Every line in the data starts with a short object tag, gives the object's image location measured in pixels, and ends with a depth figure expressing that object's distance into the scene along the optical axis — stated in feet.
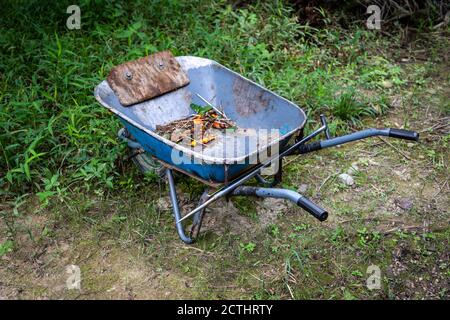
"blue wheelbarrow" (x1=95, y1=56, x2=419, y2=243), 10.61
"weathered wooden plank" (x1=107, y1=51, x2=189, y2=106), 12.97
